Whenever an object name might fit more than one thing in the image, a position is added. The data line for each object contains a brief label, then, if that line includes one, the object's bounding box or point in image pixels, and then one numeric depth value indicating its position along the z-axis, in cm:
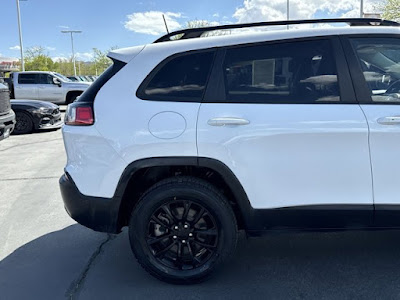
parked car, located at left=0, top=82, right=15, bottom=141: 714
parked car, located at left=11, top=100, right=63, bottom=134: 1042
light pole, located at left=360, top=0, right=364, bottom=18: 2217
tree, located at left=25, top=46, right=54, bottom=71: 6069
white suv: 267
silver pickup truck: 1755
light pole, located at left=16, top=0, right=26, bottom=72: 3086
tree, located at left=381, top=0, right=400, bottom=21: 2233
